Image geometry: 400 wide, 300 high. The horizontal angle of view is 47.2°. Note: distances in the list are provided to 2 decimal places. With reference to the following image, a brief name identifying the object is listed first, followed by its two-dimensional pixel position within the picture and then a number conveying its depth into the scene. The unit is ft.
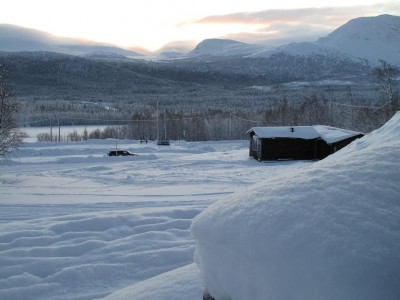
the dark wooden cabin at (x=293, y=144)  101.45
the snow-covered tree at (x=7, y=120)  78.33
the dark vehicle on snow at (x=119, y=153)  115.11
